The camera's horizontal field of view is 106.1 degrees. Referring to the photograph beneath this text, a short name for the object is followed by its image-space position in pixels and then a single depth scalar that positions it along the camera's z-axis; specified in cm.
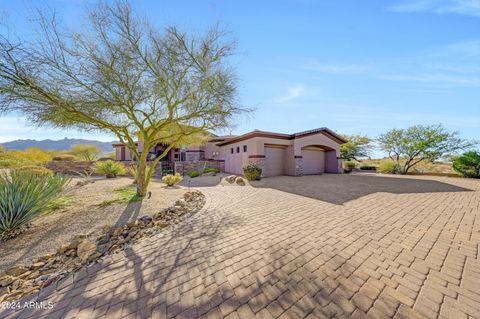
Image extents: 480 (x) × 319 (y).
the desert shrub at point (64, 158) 1865
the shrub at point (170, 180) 1001
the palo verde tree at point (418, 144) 1580
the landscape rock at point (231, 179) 1141
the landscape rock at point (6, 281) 251
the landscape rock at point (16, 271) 274
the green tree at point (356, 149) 2258
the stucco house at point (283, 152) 1386
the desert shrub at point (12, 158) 912
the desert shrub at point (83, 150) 2519
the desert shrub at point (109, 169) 1271
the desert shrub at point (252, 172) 1206
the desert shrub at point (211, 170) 1662
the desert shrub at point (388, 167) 1827
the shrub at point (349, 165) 2086
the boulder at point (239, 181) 1089
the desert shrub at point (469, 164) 1366
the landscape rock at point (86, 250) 304
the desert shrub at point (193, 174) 1526
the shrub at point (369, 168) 2266
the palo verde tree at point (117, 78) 451
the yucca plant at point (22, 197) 382
